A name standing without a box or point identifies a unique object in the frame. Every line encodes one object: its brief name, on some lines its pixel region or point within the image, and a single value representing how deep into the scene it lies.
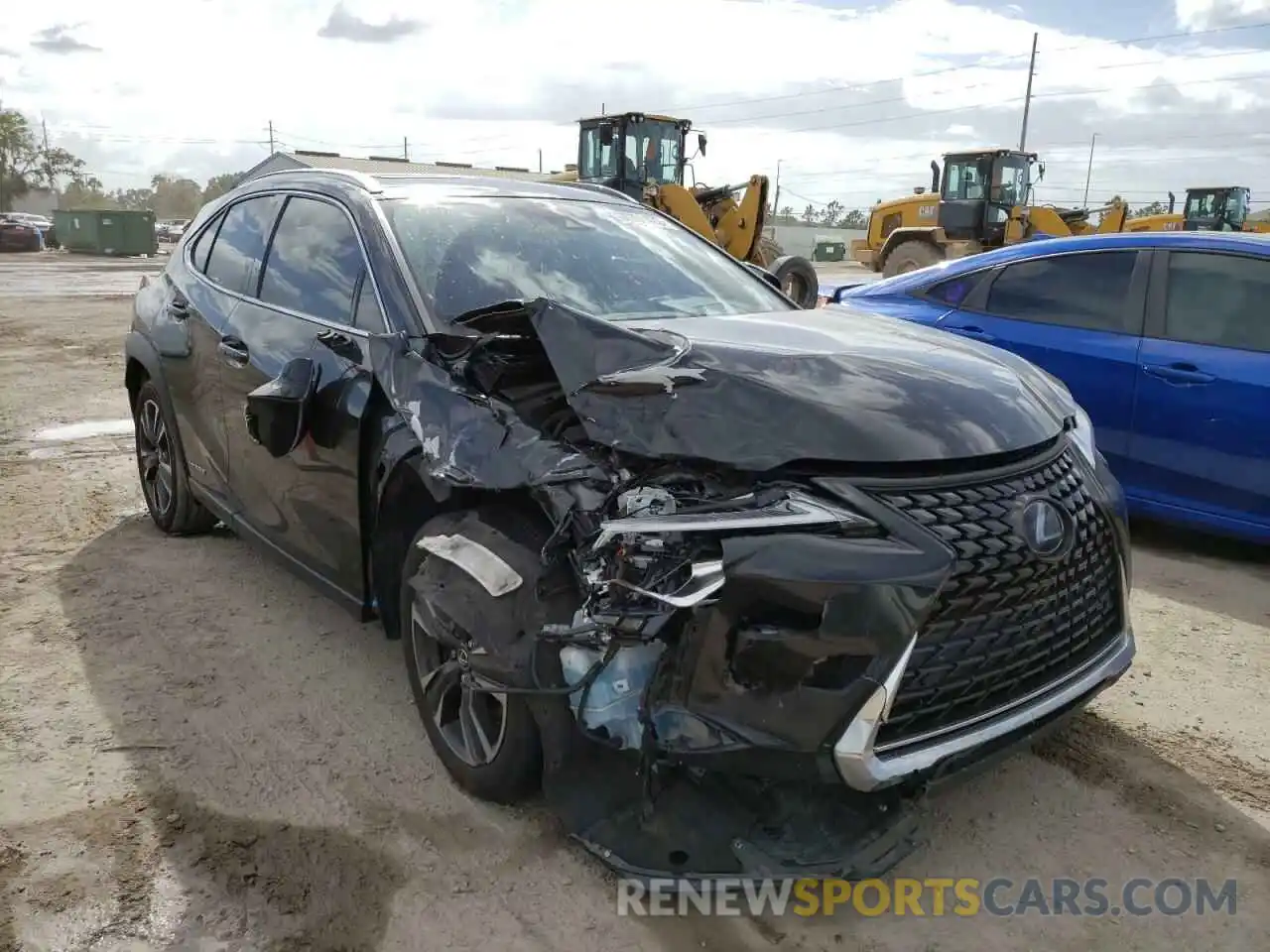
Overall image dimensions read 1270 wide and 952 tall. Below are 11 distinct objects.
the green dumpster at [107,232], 38.41
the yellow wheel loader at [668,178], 15.68
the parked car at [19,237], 36.74
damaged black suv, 2.10
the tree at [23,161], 69.75
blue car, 4.46
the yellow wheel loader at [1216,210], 21.61
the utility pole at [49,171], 75.93
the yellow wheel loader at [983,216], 18.09
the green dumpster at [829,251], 50.08
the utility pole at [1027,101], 52.28
